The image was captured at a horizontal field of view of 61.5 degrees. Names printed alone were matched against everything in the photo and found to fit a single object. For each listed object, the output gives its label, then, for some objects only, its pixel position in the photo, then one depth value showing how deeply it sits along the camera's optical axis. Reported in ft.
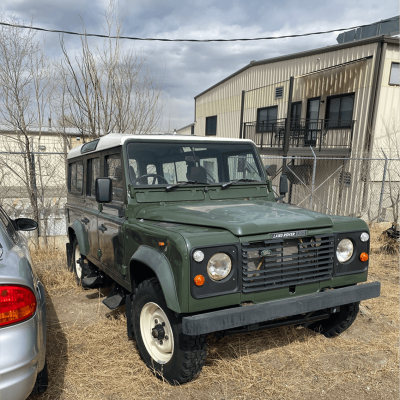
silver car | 6.26
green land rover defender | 8.29
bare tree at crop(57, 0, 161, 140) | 23.75
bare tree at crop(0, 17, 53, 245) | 21.68
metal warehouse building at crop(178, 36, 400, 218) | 39.73
